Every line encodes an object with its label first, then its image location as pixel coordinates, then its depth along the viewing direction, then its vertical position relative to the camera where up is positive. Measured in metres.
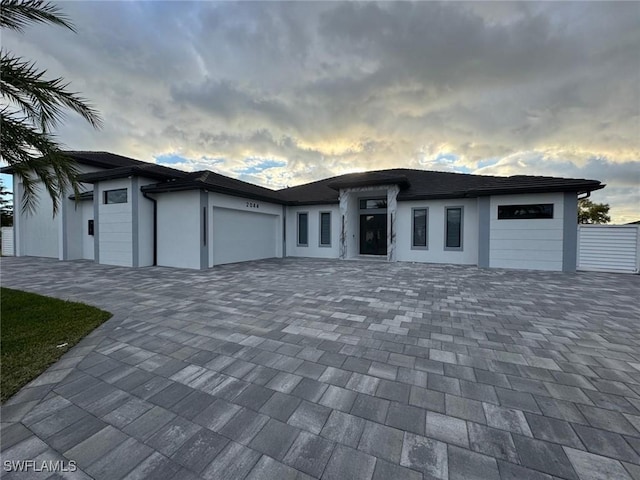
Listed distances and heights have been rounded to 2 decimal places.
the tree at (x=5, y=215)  19.81 +1.47
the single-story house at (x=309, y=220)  9.12 +0.62
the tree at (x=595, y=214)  22.47 +2.01
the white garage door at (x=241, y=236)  10.10 -0.06
